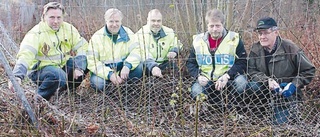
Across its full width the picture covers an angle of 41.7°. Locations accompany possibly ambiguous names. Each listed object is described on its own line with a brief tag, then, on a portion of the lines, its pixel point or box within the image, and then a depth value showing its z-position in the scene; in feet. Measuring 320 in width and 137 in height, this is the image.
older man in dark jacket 14.10
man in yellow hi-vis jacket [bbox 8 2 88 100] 15.08
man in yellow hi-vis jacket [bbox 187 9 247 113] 15.24
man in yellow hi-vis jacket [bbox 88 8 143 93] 15.93
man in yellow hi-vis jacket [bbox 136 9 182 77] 17.16
